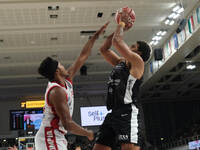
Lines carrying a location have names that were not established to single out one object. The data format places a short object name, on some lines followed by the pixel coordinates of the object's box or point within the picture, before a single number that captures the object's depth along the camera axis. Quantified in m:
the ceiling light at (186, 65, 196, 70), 15.17
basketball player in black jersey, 3.50
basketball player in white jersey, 2.81
